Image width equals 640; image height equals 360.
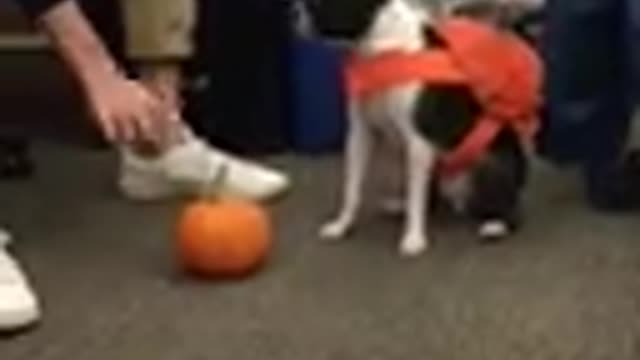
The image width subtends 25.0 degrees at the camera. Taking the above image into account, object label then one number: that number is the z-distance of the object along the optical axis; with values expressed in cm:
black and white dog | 185
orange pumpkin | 172
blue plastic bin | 231
